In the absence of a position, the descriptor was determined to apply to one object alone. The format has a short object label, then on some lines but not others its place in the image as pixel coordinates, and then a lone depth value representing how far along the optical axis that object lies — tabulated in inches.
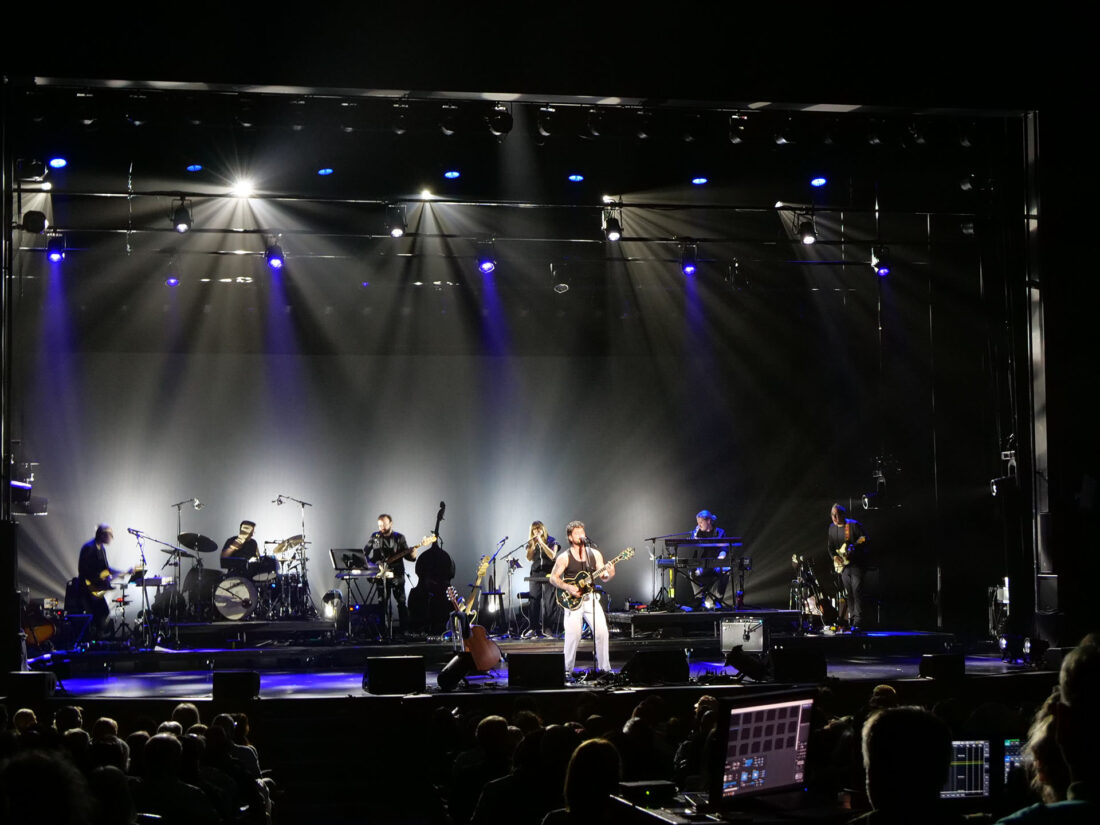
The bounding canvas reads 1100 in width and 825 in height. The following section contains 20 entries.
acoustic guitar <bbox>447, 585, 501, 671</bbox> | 465.1
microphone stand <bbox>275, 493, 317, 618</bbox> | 617.7
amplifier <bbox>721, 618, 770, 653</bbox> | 503.2
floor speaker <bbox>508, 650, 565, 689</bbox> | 411.2
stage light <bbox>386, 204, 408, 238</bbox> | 564.7
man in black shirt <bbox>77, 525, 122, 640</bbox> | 568.1
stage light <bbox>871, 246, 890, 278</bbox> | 596.7
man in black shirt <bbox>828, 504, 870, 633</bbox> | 595.2
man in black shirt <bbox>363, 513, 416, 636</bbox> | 583.5
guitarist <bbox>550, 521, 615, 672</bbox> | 457.7
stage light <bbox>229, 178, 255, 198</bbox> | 595.3
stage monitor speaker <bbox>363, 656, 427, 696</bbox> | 397.4
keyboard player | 637.3
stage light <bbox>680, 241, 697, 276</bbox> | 595.2
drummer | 612.4
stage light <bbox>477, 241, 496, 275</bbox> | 638.5
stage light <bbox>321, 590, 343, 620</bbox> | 613.6
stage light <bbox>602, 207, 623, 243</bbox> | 556.4
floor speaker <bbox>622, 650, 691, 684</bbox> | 414.9
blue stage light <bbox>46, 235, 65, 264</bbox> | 578.6
